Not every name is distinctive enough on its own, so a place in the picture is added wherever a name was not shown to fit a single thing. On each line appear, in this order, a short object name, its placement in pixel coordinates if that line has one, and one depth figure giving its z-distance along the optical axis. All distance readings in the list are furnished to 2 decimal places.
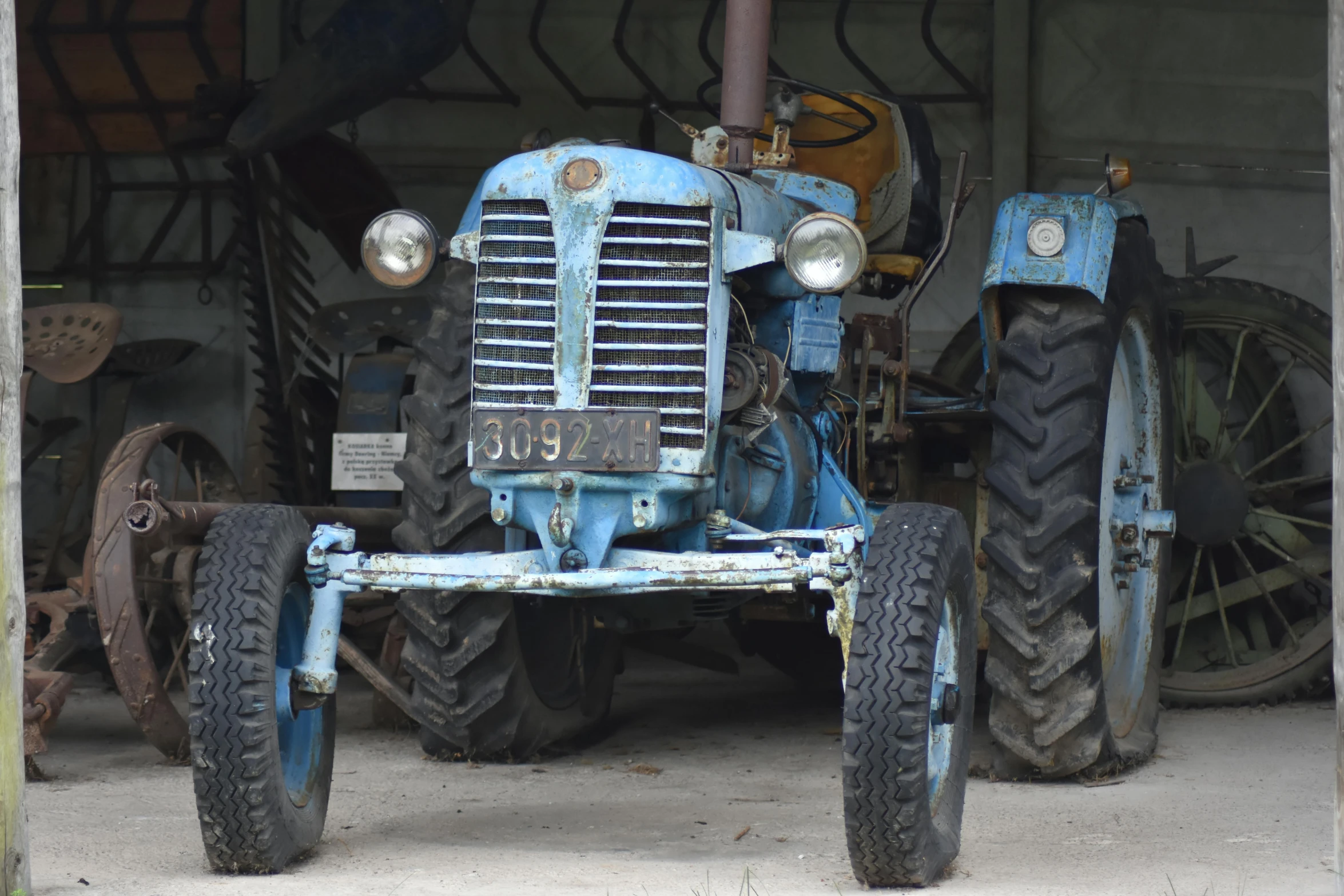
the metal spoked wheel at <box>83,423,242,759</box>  9.87
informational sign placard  12.92
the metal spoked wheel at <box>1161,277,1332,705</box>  12.93
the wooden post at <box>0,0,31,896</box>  7.24
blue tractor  7.26
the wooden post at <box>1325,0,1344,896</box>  6.94
